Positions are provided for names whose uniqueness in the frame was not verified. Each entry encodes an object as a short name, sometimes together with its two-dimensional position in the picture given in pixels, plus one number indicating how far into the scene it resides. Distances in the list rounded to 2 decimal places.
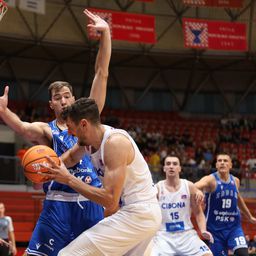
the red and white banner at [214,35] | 22.41
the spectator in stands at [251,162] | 22.03
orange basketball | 5.00
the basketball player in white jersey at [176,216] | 8.75
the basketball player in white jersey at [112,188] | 4.72
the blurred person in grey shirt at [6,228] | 11.88
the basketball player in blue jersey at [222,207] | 9.63
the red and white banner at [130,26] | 21.55
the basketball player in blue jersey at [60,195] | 5.75
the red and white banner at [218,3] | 22.00
